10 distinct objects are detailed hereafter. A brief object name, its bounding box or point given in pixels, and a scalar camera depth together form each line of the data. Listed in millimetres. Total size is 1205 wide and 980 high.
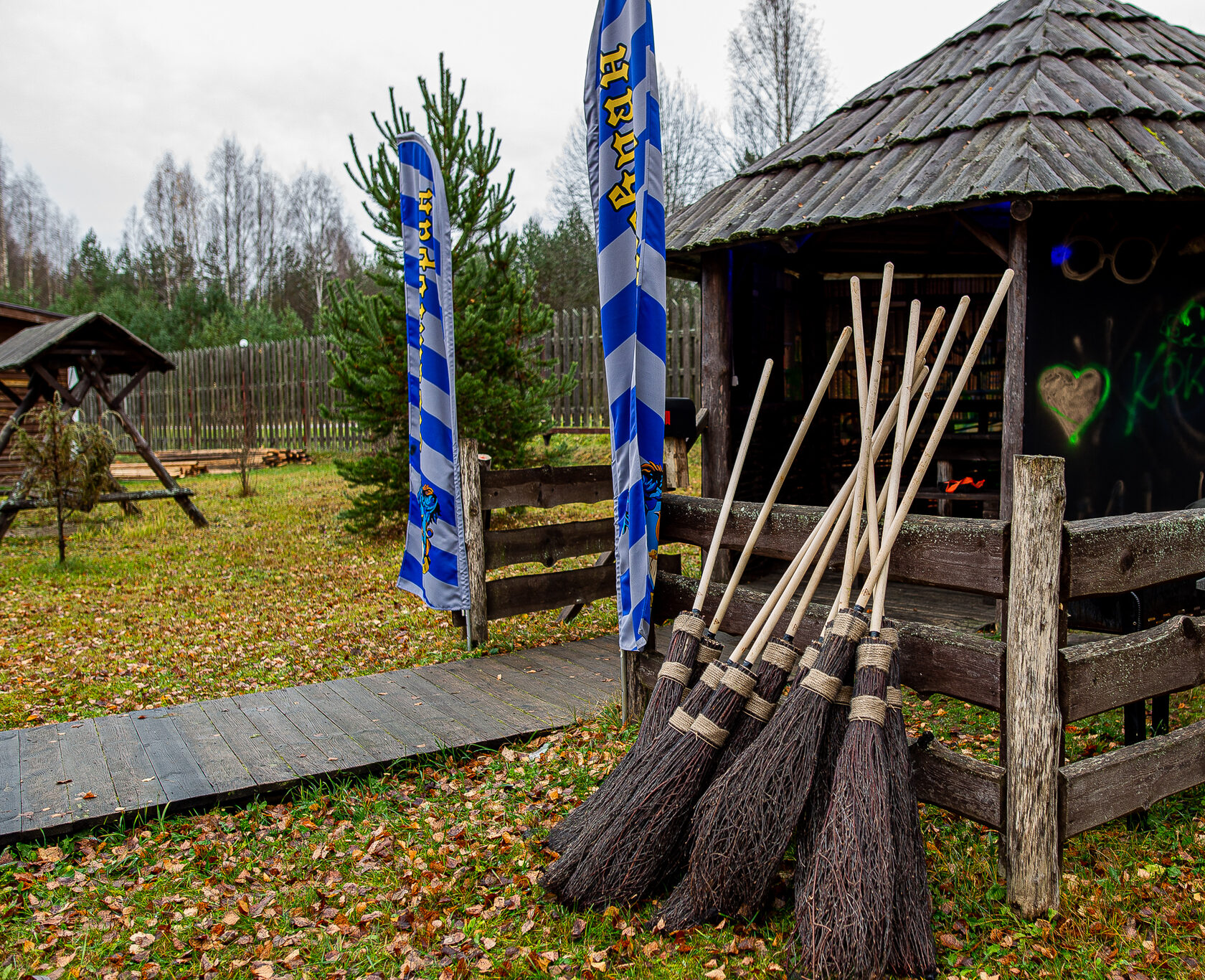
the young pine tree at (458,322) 8758
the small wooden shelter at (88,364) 10414
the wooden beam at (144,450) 11117
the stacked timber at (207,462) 17578
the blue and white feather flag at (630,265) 3871
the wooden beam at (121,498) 9773
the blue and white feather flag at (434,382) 5562
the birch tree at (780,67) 20688
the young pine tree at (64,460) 8922
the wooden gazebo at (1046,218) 5348
